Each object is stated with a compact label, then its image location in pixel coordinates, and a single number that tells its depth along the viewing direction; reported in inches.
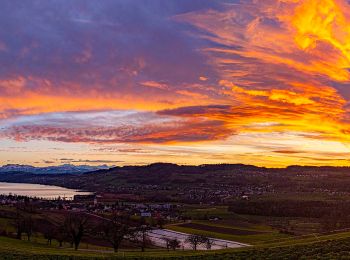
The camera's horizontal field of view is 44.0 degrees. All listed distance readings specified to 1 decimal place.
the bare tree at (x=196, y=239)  3840.8
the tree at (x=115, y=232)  2704.0
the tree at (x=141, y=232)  4025.1
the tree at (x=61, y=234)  3408.0
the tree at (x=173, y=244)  3611.7
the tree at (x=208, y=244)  3801.4
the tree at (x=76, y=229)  2756.2
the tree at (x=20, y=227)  3788.4
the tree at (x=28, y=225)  3751.5
